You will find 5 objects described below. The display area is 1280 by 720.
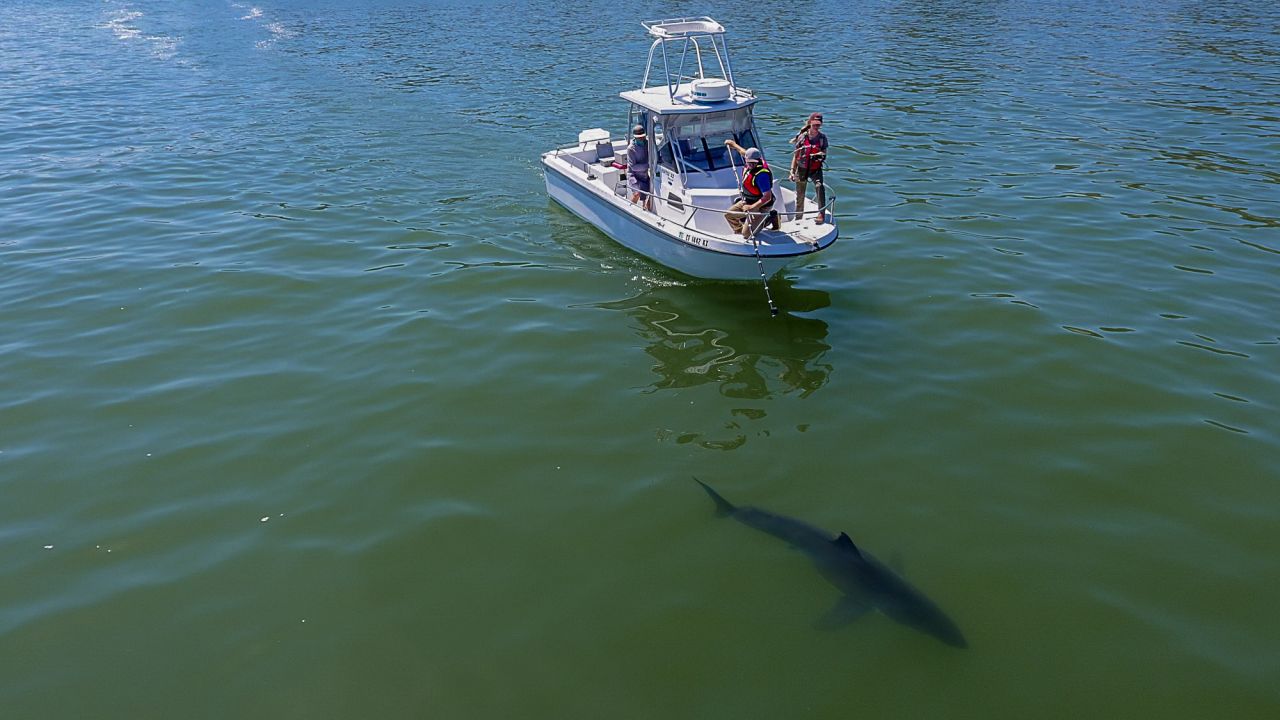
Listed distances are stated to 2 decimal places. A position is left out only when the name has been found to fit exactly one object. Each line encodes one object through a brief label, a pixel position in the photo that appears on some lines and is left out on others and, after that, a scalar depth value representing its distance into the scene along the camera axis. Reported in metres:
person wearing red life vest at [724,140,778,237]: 12.27
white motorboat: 12.32
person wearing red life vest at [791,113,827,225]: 12.98
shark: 6.74
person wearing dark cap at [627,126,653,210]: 14.80
